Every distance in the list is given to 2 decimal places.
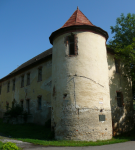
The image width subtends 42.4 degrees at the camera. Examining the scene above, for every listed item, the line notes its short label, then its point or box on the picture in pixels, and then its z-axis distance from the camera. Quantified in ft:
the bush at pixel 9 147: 25.64
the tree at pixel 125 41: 50.88
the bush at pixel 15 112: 64.78
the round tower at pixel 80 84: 39.06
